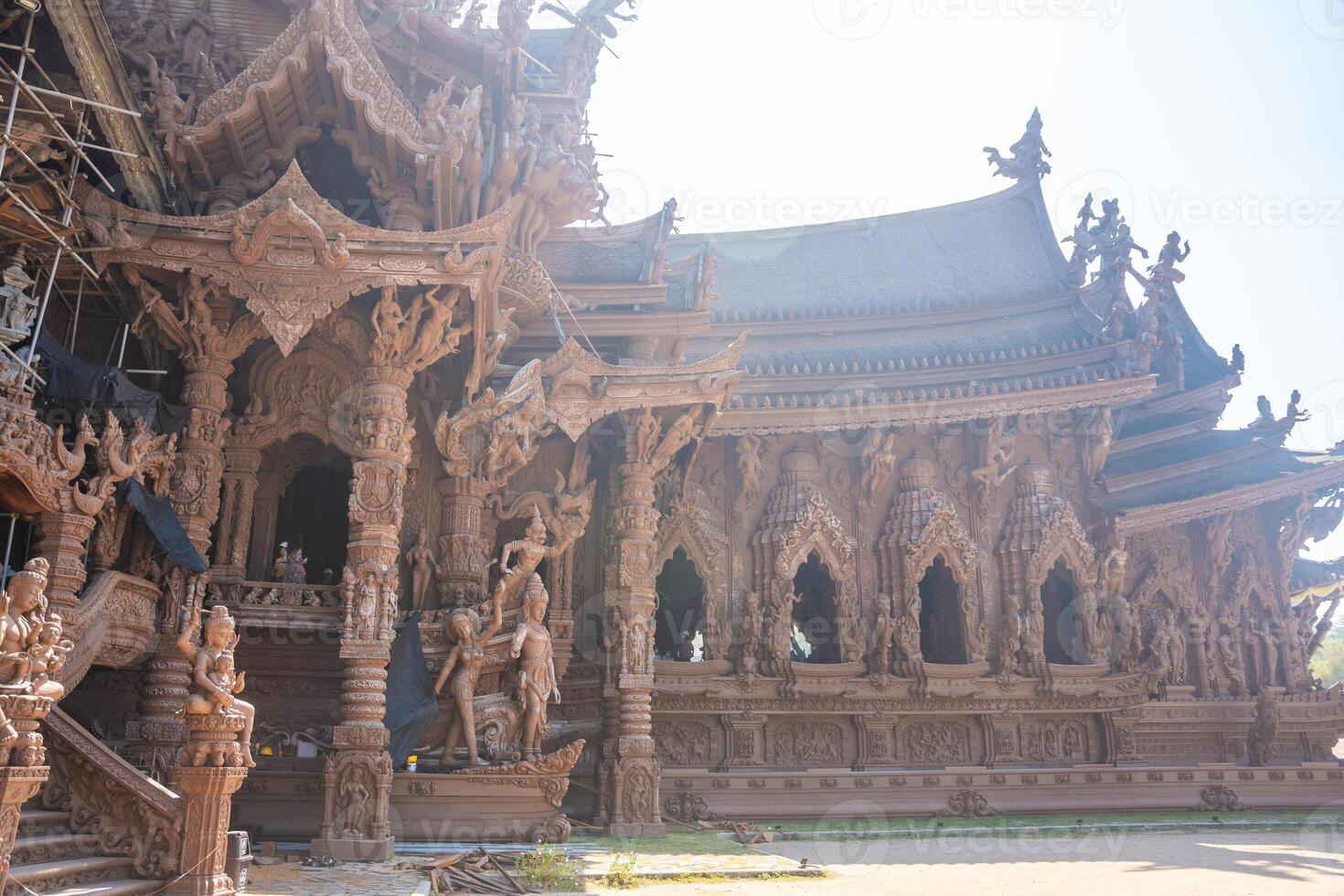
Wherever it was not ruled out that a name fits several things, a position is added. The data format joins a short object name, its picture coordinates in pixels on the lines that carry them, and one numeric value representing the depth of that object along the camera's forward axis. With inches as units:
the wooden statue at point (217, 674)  253.1
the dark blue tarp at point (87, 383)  351.6
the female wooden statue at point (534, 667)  420.5
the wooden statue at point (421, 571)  447.8
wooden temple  349.4
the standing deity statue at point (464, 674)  405.7
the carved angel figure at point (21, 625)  190.2
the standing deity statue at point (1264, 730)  607.2
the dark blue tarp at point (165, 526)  363.3
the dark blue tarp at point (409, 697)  391.5
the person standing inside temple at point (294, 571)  457.7
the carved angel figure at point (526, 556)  436.8
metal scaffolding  311.6
